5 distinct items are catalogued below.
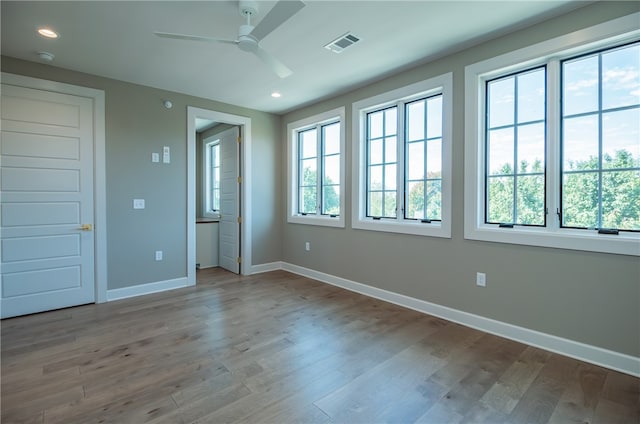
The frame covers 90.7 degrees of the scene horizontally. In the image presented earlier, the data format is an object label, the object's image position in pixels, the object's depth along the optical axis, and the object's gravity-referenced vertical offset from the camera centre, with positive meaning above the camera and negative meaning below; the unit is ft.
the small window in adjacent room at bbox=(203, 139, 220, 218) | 21.61 +2.01
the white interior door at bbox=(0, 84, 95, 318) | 10.93 +0.26
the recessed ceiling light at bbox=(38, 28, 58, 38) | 9.09 +5.12
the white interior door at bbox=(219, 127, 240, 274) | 17.48 +0.40
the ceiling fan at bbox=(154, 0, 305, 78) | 6.38 +4.03
